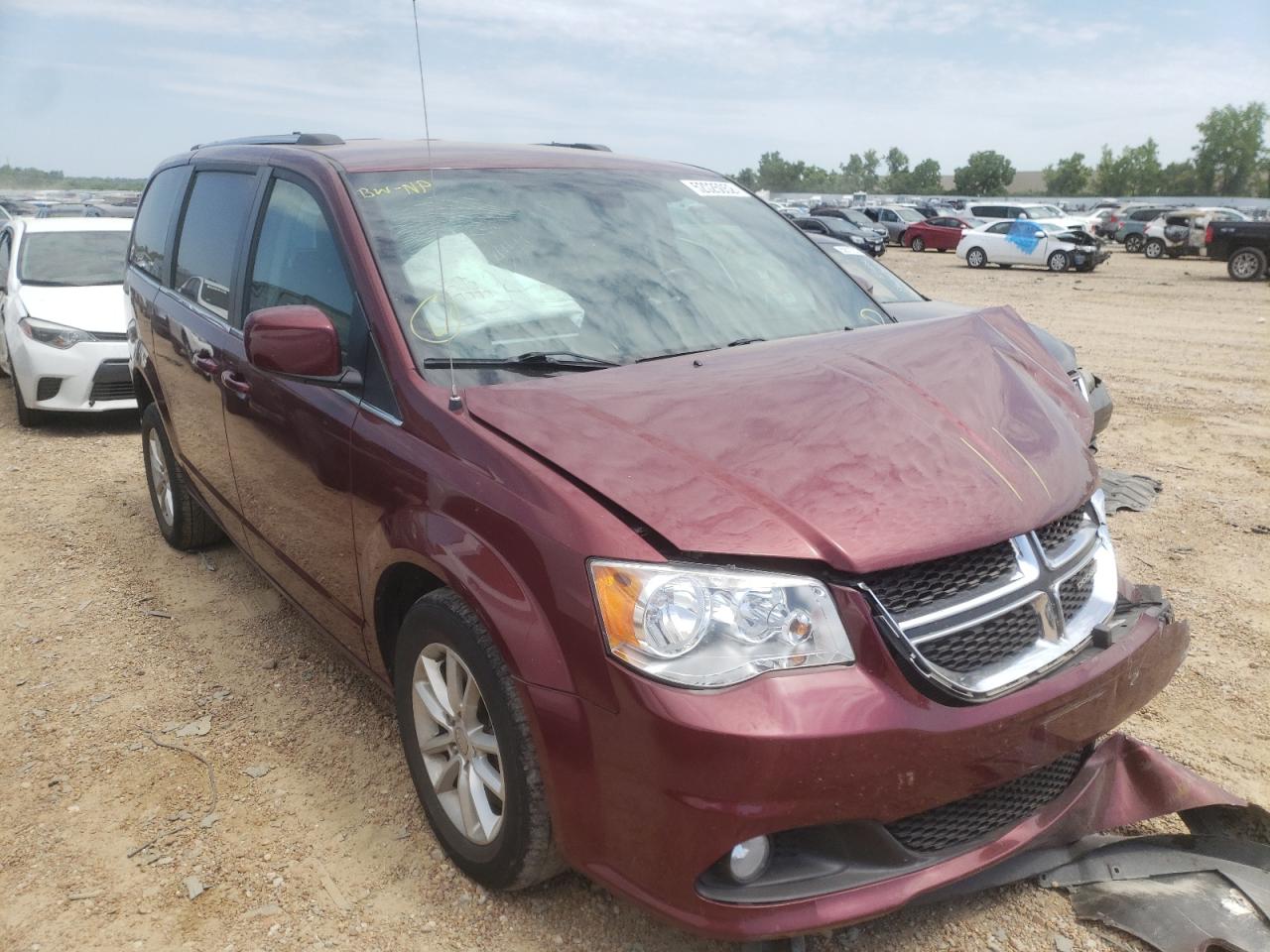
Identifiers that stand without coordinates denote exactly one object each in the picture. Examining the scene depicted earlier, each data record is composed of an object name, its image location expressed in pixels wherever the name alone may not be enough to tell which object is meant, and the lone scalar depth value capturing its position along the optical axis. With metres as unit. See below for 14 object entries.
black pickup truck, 22.00
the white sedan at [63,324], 7.91
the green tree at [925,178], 137.38
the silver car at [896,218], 37.34
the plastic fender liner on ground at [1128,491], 5.60
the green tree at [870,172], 158.00
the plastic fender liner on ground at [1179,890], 2.28
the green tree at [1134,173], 113.56
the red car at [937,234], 34.19
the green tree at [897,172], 144.75
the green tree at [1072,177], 116.62
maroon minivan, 1.96
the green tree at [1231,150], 105.12
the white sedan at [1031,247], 25.86
